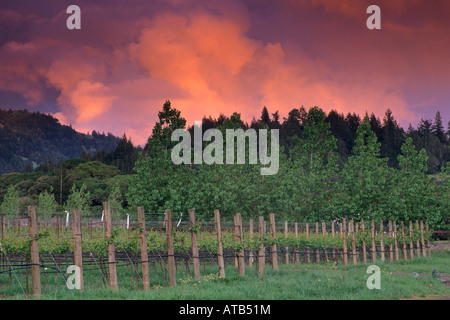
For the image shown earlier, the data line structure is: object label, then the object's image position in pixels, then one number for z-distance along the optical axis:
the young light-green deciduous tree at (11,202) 54.75
